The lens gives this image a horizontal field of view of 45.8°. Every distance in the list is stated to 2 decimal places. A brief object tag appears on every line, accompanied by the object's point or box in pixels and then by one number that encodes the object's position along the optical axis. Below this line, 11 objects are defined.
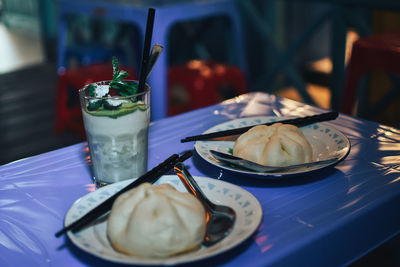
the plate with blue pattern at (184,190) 0.53
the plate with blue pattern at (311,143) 0.76
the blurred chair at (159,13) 2.15
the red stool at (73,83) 2.43
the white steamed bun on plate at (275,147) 0.78
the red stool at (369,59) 1.93
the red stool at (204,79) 2.42
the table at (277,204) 0.62
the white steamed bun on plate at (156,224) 0.55
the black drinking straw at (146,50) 0.74
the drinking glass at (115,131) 0.72
